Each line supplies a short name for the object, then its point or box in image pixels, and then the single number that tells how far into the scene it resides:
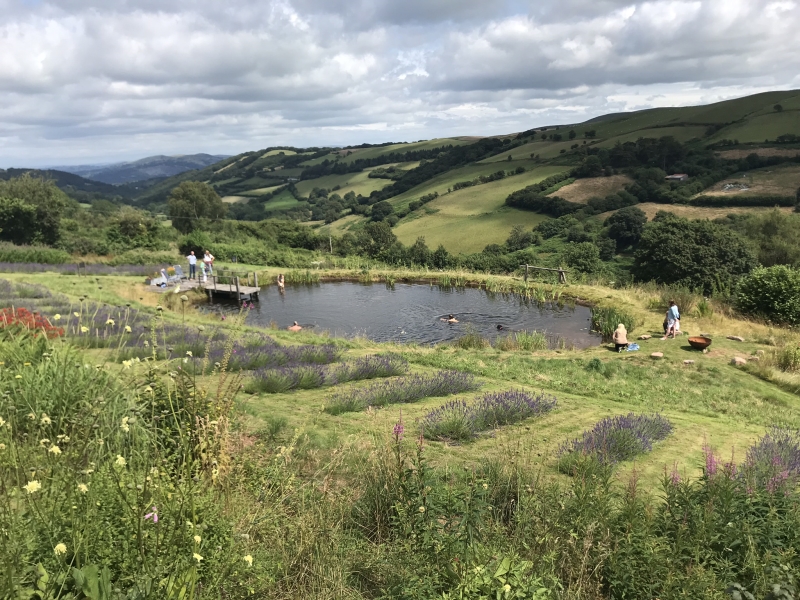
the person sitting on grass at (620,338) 15.30
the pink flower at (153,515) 2.77
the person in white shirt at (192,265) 26.03
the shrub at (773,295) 17.38
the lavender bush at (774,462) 4.51
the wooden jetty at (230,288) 25.25
